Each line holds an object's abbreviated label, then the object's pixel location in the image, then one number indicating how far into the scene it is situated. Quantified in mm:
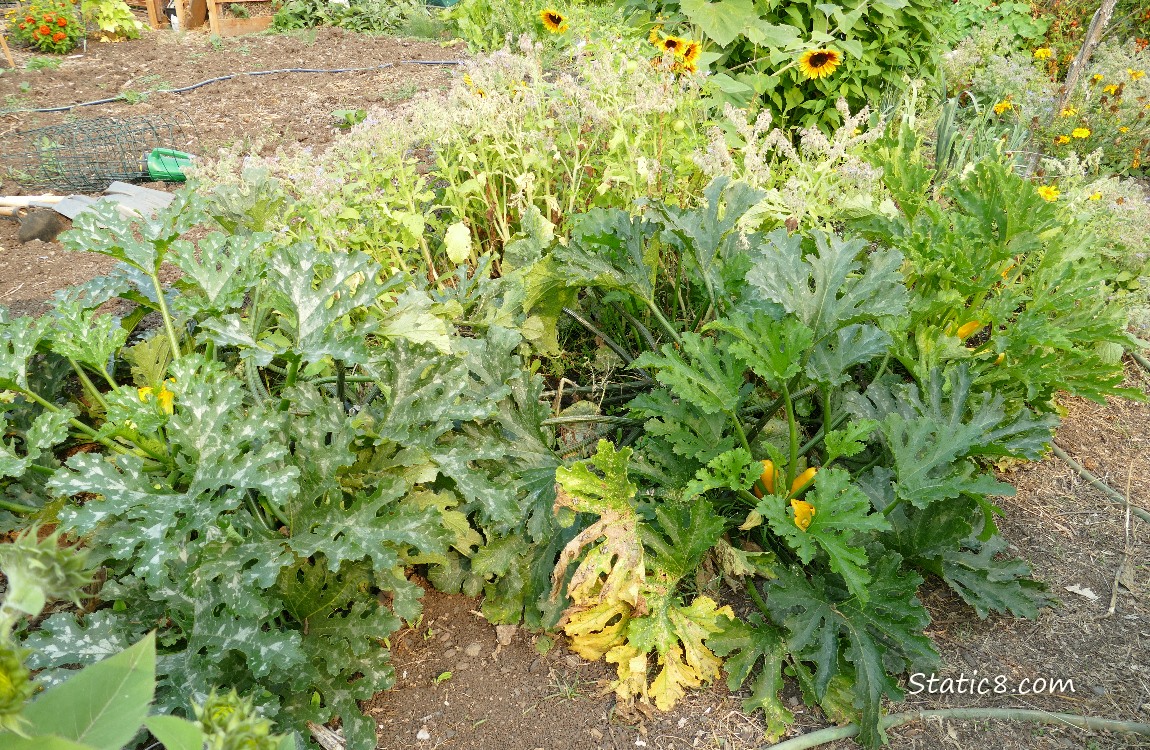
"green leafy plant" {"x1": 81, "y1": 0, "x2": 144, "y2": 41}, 8297
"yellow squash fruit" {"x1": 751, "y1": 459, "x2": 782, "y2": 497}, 2119
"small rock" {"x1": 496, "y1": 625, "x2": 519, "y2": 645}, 2066
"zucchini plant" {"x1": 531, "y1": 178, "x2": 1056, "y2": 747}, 1873
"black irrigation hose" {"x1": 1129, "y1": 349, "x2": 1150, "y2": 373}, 3103
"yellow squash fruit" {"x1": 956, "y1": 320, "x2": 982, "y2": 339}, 2602
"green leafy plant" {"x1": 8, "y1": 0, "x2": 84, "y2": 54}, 7879
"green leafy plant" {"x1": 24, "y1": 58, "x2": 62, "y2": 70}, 7289
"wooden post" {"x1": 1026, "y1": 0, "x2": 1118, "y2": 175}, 4602
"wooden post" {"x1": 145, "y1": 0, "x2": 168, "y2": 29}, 9594
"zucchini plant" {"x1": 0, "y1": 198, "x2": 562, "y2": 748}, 1581
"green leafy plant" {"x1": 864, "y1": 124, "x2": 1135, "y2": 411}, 2340
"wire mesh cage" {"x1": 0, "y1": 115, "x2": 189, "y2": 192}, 4629
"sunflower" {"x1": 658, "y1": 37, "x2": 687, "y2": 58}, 3446
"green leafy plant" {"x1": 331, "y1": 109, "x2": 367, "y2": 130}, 5350
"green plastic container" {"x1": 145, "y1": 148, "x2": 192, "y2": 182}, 4516
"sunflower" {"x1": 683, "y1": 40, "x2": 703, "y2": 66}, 3561
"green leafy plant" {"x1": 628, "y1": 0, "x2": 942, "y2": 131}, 3990
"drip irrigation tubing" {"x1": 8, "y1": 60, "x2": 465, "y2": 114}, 6211
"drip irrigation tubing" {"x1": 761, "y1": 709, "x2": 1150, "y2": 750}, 1864
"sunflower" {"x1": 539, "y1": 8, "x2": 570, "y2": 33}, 4017
